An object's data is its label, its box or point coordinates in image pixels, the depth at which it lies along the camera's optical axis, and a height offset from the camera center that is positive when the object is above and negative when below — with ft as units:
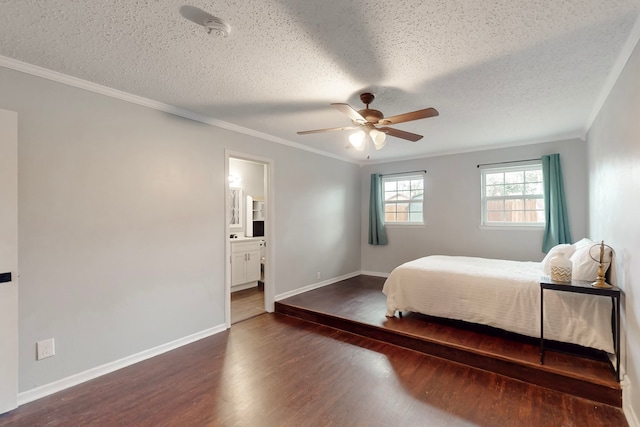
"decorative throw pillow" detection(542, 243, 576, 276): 8.62 -1.08
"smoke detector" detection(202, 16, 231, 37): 5.53 +3.63
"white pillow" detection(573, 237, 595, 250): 9.21 -0.89
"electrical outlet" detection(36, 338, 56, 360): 7.29 -3.16
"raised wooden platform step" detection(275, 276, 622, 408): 7.29 -3.86
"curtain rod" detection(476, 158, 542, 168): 14.52 +2.73
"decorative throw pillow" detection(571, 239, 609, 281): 8.03 -1.38
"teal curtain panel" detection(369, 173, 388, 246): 18.92 +0.23
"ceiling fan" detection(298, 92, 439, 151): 7.75 +2.65
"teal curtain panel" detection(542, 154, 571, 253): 13.43 +0.50
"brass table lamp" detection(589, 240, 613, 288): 7.40 -1.13
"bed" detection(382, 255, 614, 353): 8.04 -2.60
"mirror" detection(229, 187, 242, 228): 18.65 +0.74
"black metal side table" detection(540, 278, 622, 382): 7.07 -1.85
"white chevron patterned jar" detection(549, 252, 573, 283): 7.95 -1.40
